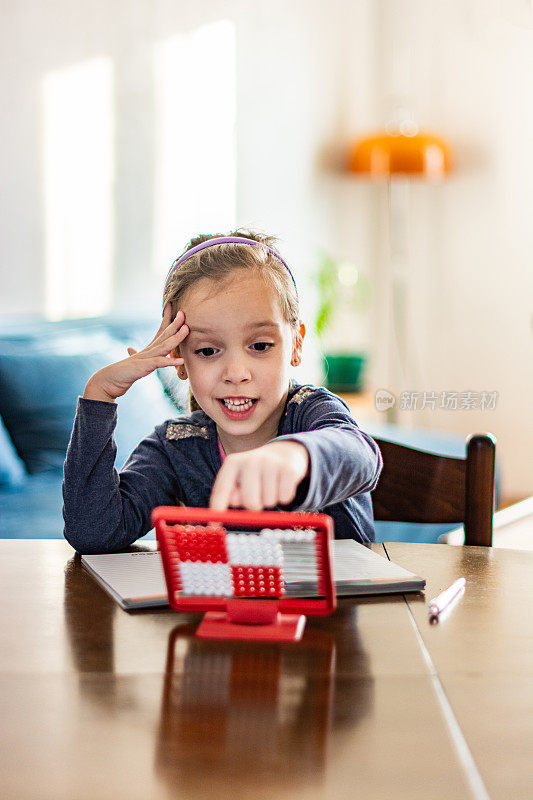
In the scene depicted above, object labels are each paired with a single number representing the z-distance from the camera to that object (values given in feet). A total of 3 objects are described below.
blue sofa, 7.12
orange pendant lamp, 13.49
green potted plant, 13.88
